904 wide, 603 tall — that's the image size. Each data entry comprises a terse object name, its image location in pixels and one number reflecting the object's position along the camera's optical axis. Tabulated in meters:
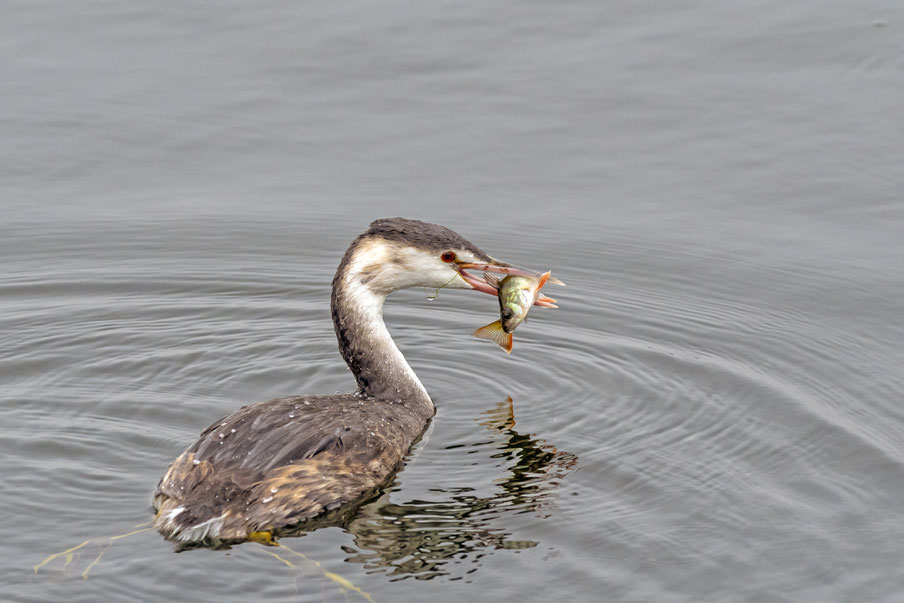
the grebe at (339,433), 14.27
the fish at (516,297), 17.17
